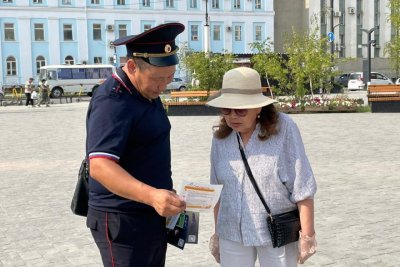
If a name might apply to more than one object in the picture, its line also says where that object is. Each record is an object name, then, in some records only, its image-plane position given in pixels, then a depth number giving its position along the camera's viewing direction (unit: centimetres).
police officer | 234
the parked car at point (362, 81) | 4253
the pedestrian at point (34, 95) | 3378
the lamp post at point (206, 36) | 3602
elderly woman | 274
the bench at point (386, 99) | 2080
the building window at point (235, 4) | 6069
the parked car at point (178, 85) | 4475
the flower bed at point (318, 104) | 2144
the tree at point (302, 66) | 2133
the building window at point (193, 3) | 5884
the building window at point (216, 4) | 5975
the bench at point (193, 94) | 2267
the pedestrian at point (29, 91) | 3088
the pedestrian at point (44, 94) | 3098
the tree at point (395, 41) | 3130
